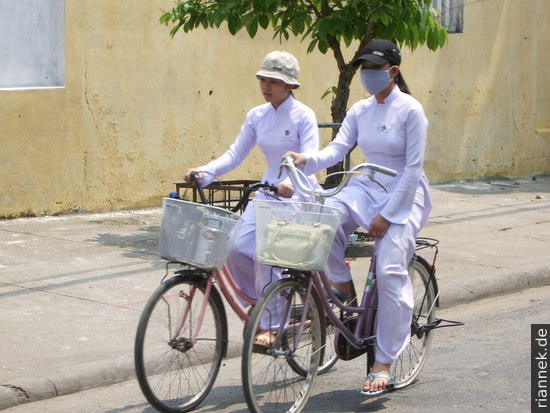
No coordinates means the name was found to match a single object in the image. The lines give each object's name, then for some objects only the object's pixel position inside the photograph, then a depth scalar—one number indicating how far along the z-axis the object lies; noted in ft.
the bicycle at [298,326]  32.24
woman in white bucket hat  36.76
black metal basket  57.64
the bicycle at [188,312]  32.71
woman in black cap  35.76
